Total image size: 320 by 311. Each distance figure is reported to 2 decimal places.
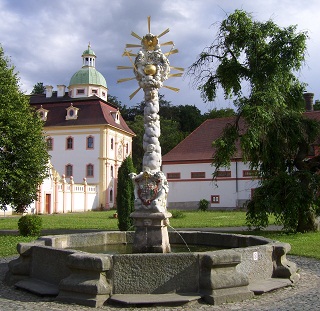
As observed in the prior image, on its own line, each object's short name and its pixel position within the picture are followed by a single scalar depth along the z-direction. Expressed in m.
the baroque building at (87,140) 51.72
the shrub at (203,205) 40.07
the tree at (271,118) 17.62
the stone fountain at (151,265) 7.27
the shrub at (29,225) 18.64
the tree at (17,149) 18.19
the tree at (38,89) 83.54
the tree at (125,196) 19.98
